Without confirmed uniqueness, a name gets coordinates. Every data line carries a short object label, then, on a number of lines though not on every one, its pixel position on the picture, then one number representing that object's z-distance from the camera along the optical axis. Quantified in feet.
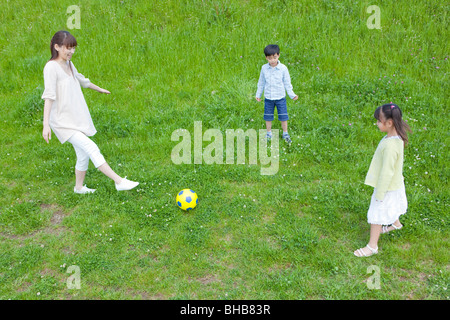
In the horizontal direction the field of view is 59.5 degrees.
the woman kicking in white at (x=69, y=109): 18.12
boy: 21.95
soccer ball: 18.69
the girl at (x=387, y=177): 14.71
